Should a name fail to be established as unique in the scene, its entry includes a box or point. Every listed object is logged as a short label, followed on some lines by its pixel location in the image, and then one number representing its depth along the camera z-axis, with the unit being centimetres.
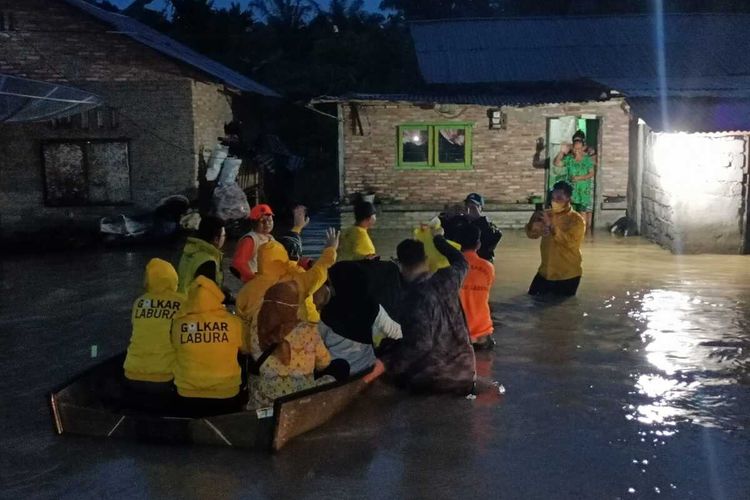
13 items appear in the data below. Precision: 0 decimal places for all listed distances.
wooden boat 525
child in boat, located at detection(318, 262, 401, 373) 617
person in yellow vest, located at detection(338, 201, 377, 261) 756
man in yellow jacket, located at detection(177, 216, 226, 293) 670
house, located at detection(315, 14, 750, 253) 1386
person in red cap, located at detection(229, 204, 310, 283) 754
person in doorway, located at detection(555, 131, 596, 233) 1691
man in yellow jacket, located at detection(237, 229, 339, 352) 566
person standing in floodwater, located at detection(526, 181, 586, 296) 988
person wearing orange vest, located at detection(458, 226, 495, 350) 734
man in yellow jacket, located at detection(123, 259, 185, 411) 557
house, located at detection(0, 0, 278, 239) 1561
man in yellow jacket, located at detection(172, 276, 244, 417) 523
